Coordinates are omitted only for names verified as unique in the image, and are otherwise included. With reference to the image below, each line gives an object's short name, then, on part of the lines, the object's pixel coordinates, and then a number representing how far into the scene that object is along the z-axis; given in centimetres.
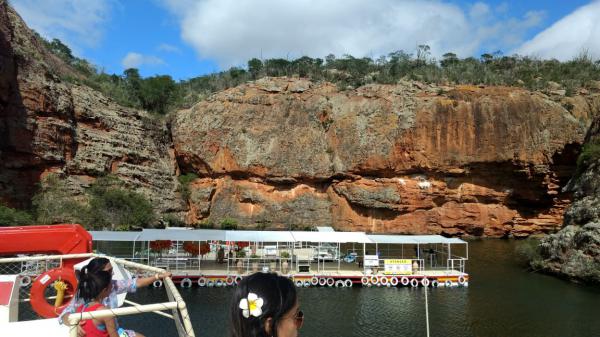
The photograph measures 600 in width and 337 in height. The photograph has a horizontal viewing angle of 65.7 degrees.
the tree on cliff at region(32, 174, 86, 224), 3622
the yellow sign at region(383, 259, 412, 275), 2898
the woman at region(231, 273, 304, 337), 267
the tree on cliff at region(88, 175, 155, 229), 3941
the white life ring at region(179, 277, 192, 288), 2630
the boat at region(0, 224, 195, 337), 416
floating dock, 2777
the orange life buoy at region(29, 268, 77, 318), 698
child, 467
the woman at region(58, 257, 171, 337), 502
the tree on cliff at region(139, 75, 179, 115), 6406
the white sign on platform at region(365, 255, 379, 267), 2925
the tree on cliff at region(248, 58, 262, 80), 6812
